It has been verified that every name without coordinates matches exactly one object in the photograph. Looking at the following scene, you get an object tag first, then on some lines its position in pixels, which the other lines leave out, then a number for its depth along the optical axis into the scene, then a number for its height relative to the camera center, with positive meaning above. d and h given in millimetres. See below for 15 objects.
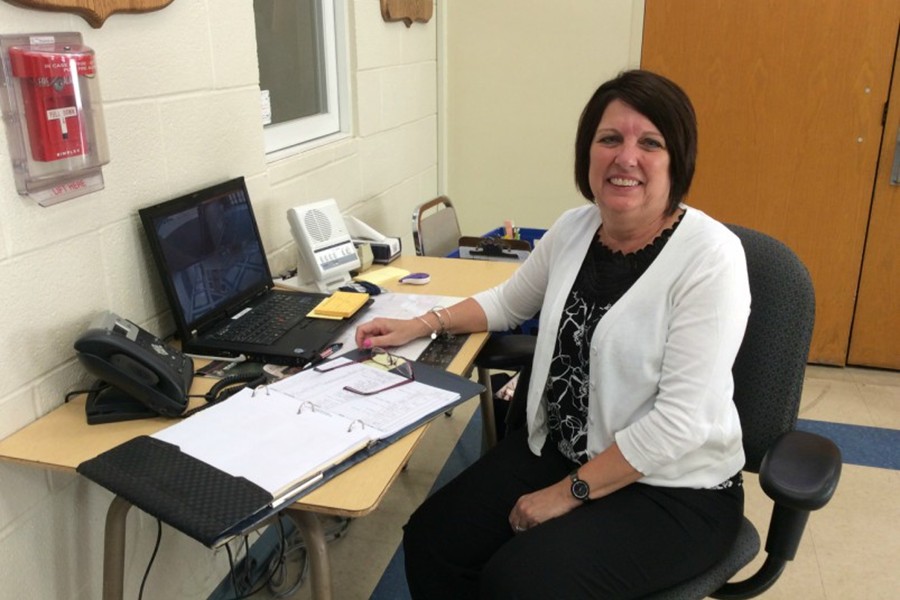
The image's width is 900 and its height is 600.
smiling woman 1305 -615
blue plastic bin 2912 -643
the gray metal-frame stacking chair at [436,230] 2592 -580
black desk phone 1274 -512
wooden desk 1101 -601
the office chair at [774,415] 1277 -640
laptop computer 1560 -487
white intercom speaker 2002 -476
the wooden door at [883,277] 3078 -893
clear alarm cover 1230 -82
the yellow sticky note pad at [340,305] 1750 -548
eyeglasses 1450 -577
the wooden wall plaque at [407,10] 2744 +178
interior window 2289 -28
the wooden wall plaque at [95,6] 1257 +91
